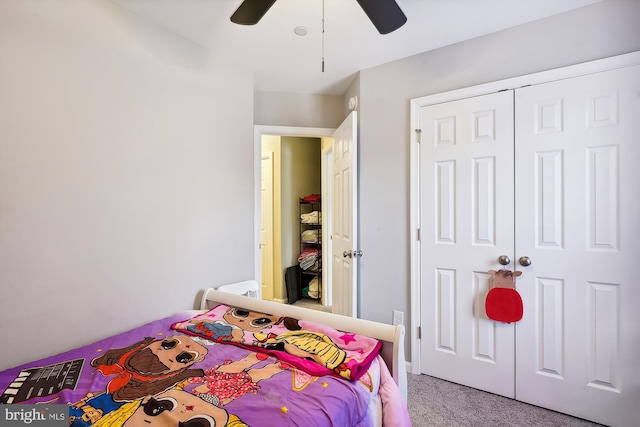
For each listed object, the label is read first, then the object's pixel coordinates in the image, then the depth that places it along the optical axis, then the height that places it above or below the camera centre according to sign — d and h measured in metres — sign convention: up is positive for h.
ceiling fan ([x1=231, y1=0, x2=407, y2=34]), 1.30 +0.91
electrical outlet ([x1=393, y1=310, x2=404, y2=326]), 2.38 -0.86
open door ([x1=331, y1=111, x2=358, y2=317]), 2.45 -0.07
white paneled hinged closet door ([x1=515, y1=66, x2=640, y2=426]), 1.64 -0.20
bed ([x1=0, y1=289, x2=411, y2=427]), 0.96 -0.65
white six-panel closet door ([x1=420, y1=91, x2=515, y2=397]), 1.99 -0.15
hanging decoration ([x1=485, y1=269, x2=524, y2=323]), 1.91 -0.58
